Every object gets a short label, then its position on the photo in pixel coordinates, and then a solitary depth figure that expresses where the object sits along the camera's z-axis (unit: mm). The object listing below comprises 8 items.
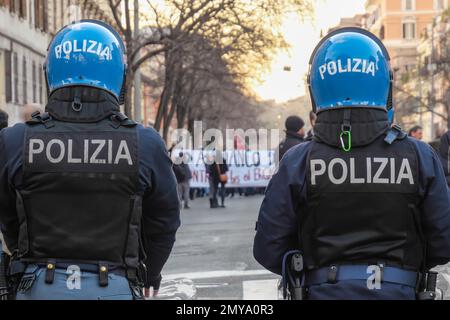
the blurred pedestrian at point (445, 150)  10500
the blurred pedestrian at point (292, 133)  13102
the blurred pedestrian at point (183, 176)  26166
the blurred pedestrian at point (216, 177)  26797
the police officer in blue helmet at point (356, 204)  3713
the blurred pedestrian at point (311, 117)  10852
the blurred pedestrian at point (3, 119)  8516
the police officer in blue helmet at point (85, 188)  3789
